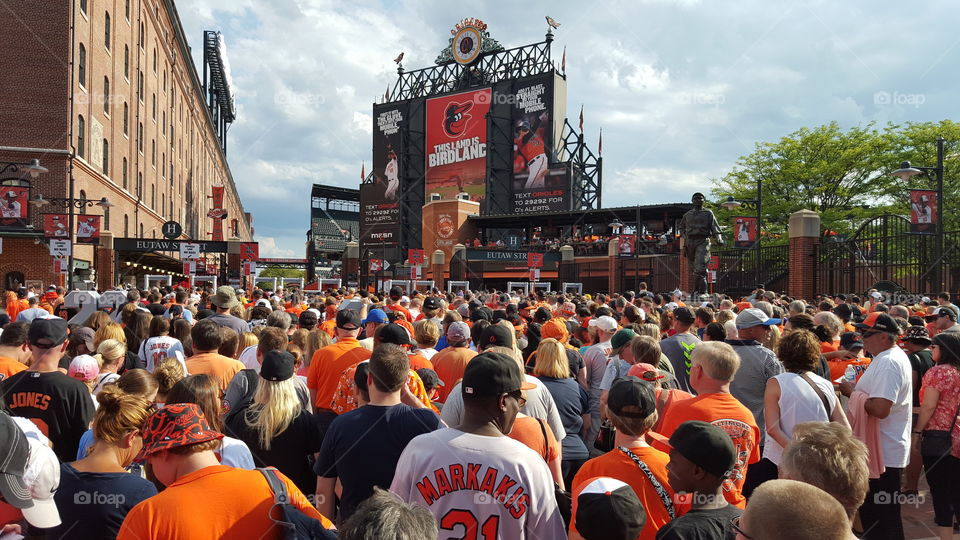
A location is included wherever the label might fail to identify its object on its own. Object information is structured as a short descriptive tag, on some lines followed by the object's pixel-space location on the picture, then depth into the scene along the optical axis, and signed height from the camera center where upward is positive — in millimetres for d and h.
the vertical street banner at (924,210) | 17109 +1654
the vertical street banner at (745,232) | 23781 +1444
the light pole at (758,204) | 22988 +2423
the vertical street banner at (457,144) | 58375 +11908
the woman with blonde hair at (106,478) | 2881 -1004
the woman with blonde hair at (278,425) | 4000 -1027
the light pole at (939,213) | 15406 +1542
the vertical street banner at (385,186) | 63500 +8509
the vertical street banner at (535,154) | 54031 +10142
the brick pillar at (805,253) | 21016 +565
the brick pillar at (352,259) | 47469 +661
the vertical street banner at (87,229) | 24234 +1446
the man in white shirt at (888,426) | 4559 -1196
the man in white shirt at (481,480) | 2514 -863
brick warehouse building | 26672 +7379
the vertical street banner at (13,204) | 21953 +2180
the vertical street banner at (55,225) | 23484 +1544
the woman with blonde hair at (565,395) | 4938 -1024
